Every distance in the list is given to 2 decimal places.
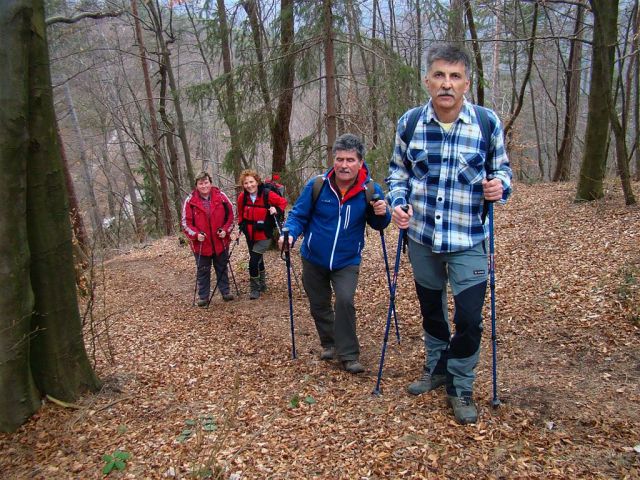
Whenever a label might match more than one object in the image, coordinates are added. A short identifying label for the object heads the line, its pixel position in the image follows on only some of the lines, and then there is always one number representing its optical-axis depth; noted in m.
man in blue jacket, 4.21
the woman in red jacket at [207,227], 7.29
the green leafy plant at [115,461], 3.09
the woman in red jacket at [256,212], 7.17
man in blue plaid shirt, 3.20
